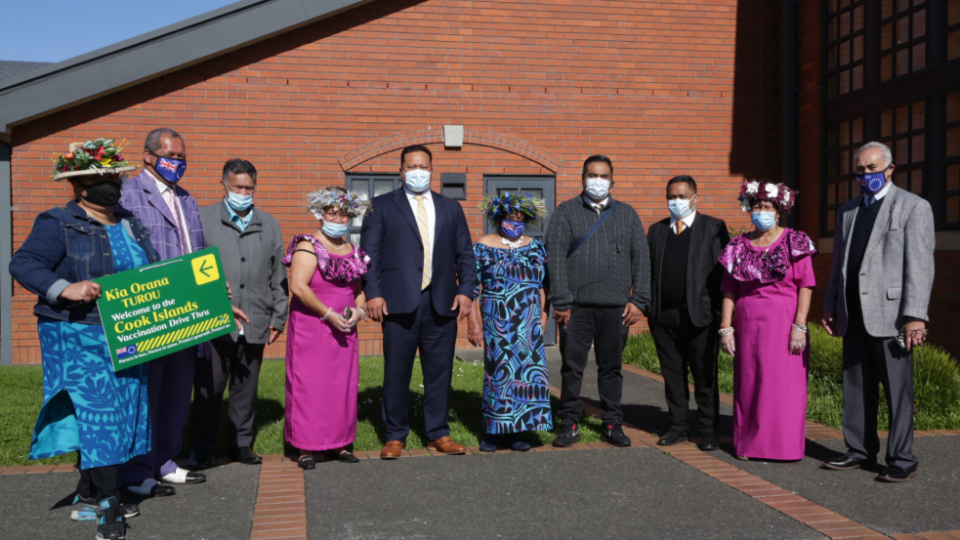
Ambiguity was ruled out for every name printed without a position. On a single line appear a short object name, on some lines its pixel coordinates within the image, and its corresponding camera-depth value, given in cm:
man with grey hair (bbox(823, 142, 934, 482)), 509
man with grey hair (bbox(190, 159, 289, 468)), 543
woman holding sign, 400
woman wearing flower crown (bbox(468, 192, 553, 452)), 580
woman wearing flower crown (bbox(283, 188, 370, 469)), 541
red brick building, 987
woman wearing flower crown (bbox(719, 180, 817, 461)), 550
